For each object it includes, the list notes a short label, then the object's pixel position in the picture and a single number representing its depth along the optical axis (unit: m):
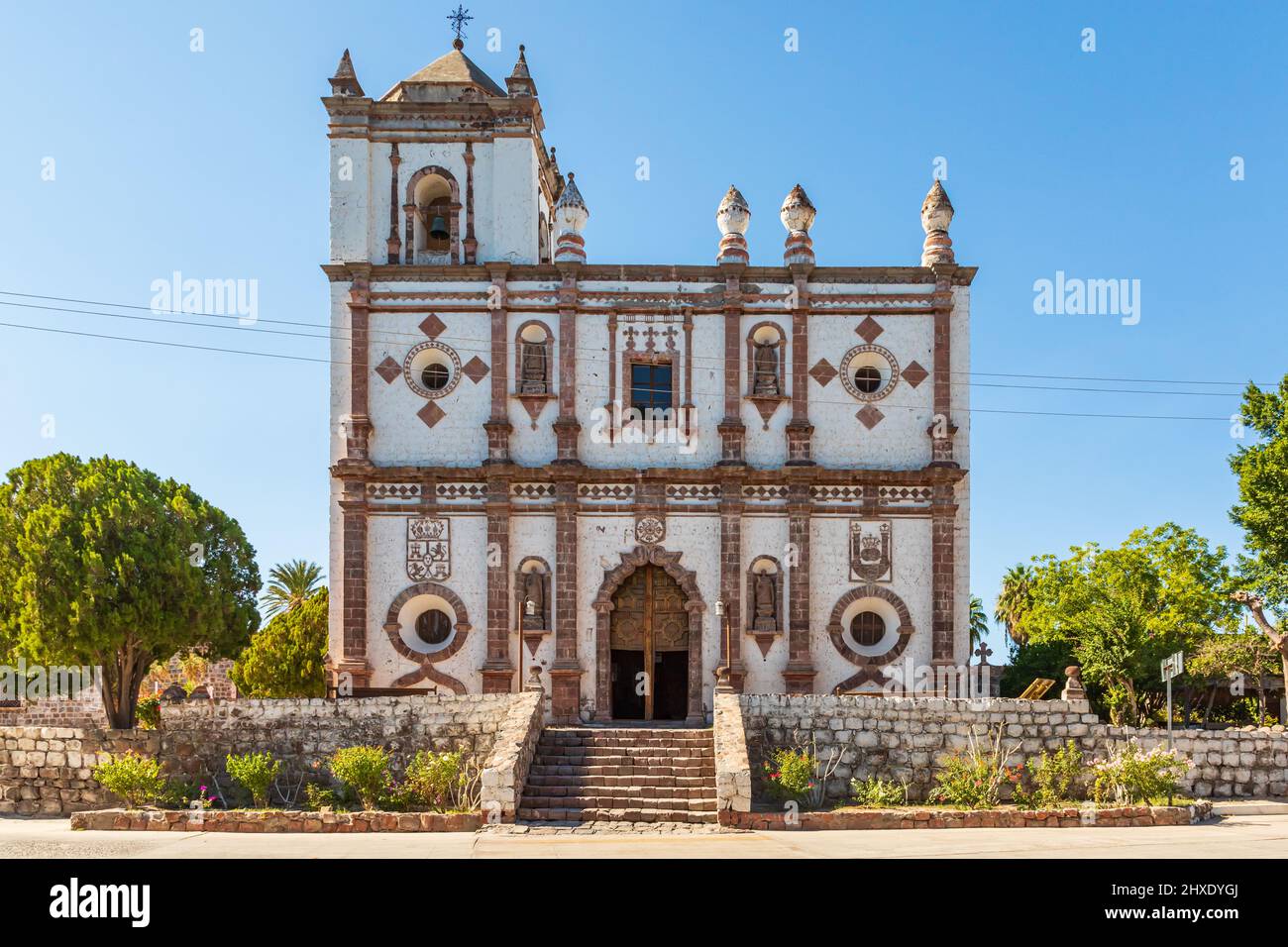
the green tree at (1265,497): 28.90
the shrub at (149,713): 31.97
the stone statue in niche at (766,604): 27.05
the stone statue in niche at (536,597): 27.11
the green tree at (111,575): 24.31
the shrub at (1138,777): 20.30
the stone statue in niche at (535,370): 28.03
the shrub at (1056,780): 20.64
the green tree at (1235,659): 34.25
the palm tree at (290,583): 54.66
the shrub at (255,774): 20.56
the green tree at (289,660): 38.12
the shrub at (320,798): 20.20
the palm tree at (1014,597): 55.62
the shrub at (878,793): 20.38
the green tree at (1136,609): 35.44
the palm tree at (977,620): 56.91
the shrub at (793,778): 19.84
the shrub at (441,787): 19.66
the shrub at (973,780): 20.23
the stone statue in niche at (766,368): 28.14
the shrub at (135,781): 20.38
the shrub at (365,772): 19.62
